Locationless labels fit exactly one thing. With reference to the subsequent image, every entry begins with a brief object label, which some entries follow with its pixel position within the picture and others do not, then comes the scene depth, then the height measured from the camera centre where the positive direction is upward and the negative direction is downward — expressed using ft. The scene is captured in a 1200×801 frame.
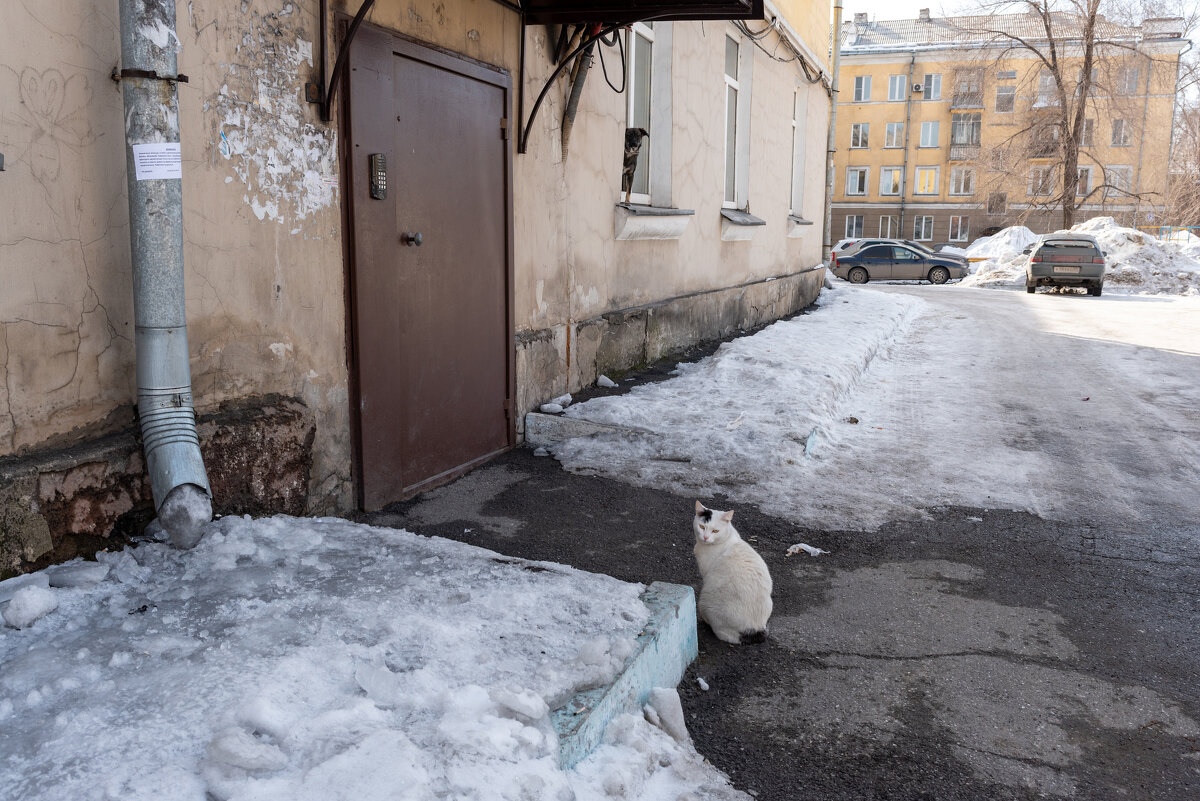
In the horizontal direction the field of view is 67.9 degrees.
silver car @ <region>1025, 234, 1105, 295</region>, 68.18 -1.54
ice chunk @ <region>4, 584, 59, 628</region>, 7.73 -3.21
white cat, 10.49 -4.08
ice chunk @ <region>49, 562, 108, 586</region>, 8.69 -3.30
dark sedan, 87.71 -2.15
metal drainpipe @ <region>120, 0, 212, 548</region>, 9.37 -0.47
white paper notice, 9.39 +0.79
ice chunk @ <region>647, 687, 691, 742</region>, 8.14 -4.31
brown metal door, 13.43 -0.48
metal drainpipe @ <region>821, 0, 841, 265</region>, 52.80 +8.70
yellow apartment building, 121.49 +16.15
